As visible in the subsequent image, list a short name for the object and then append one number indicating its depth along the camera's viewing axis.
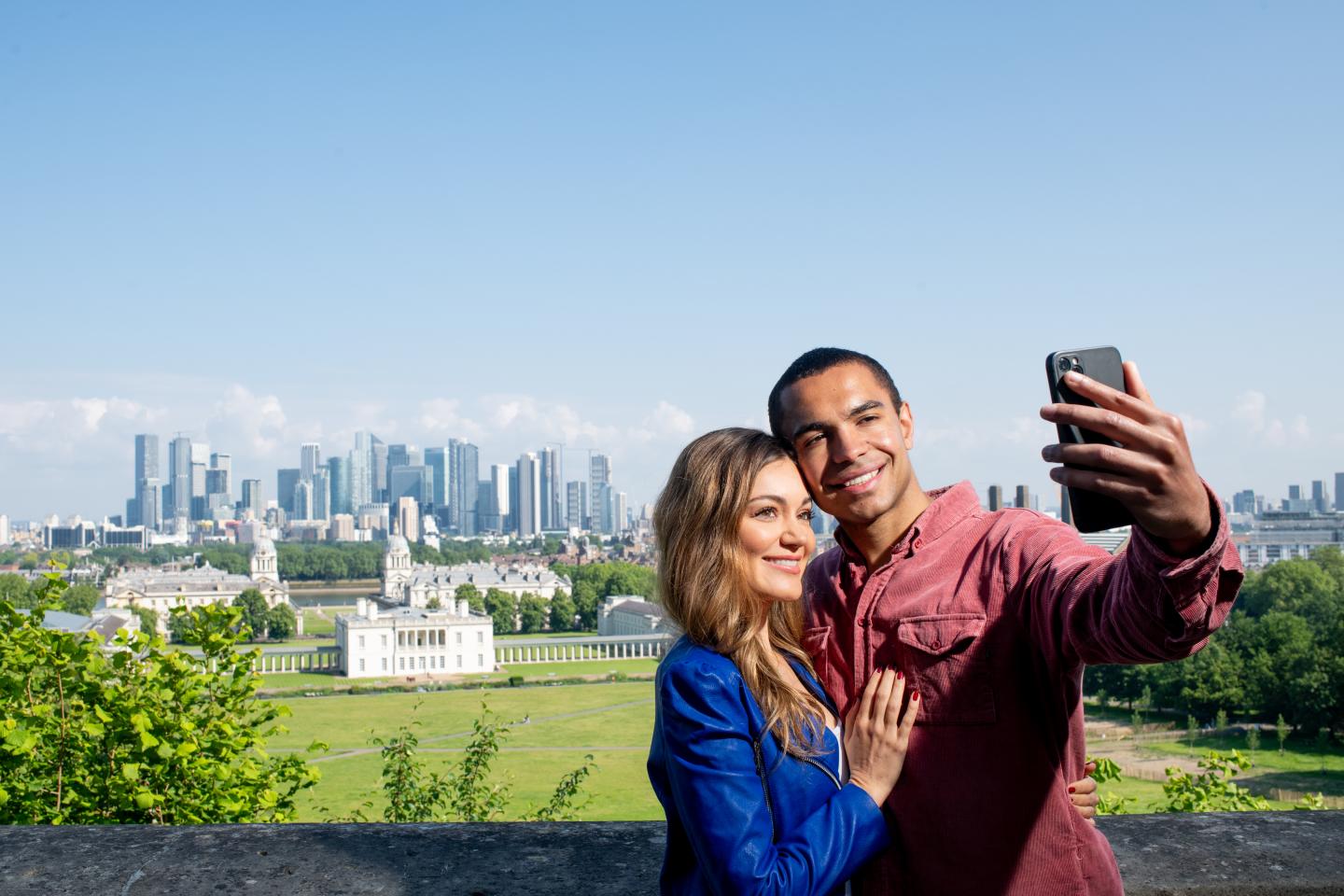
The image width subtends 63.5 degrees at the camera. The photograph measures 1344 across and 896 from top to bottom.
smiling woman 1.75
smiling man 1.45
